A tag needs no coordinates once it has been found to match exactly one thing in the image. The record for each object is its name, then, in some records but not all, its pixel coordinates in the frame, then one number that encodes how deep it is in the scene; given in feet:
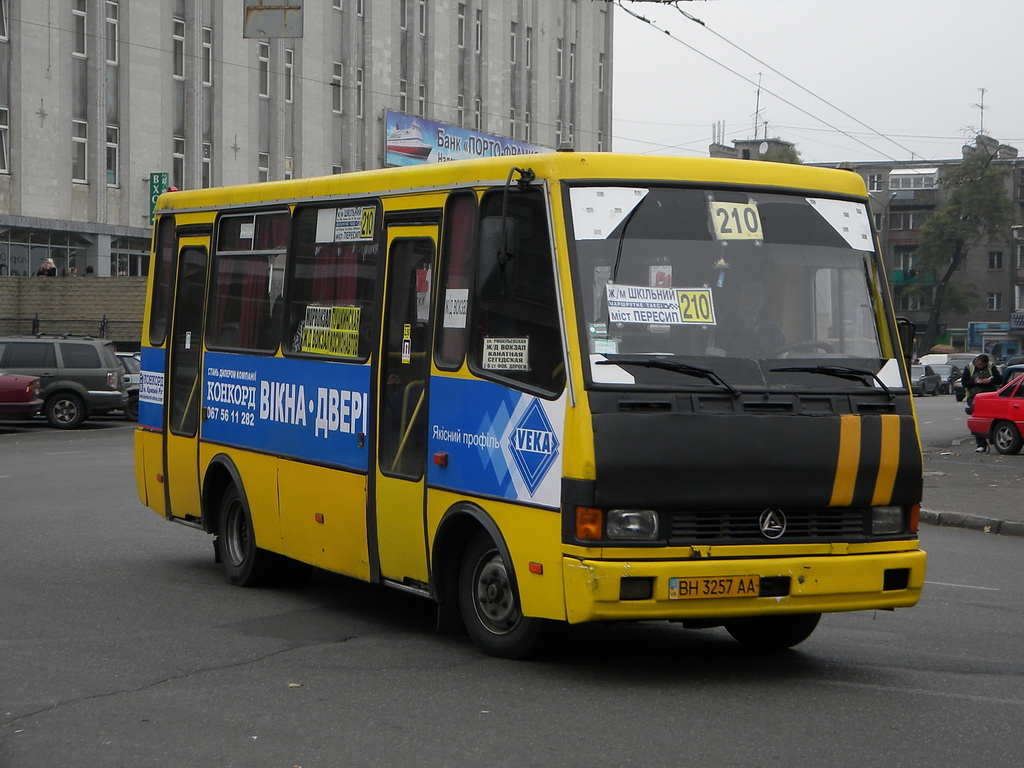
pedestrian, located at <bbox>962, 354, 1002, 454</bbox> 101.02
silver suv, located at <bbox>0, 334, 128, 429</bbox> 98.02
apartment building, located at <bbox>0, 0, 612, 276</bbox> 155.22
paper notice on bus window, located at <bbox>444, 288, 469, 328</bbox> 26.63
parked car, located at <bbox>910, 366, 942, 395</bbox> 236.84
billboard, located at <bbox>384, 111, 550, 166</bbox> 203.66
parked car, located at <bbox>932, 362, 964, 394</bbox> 244.63
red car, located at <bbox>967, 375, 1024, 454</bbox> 88.48
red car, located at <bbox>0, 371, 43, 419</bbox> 93.45
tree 324.39
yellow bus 23.40
